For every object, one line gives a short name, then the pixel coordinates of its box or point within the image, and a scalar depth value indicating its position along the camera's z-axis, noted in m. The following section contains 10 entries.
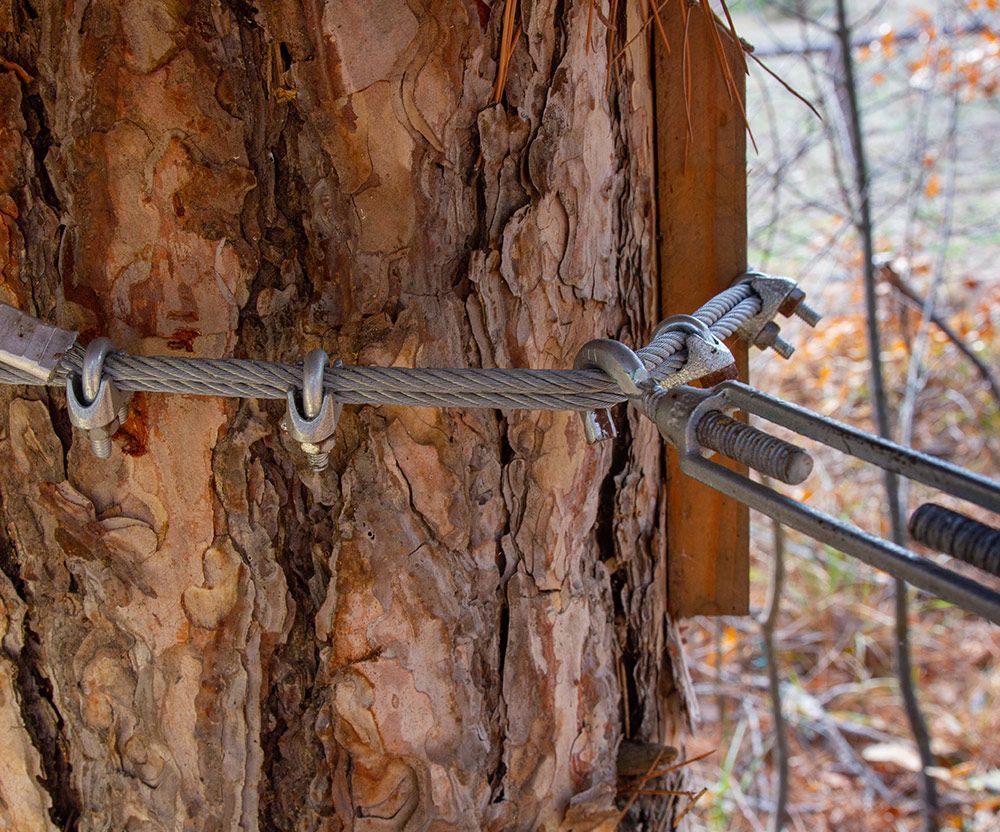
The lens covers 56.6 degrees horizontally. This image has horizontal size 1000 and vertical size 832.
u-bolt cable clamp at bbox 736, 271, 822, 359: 0.84
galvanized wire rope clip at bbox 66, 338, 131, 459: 0.63
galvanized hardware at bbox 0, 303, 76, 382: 0.63
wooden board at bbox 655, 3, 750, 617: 0.84
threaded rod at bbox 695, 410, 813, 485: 0.56
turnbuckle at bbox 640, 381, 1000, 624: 0.48
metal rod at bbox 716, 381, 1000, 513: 0.50
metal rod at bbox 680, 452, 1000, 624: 0.47
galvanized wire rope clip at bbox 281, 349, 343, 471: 0.63
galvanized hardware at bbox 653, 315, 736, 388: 0.70
